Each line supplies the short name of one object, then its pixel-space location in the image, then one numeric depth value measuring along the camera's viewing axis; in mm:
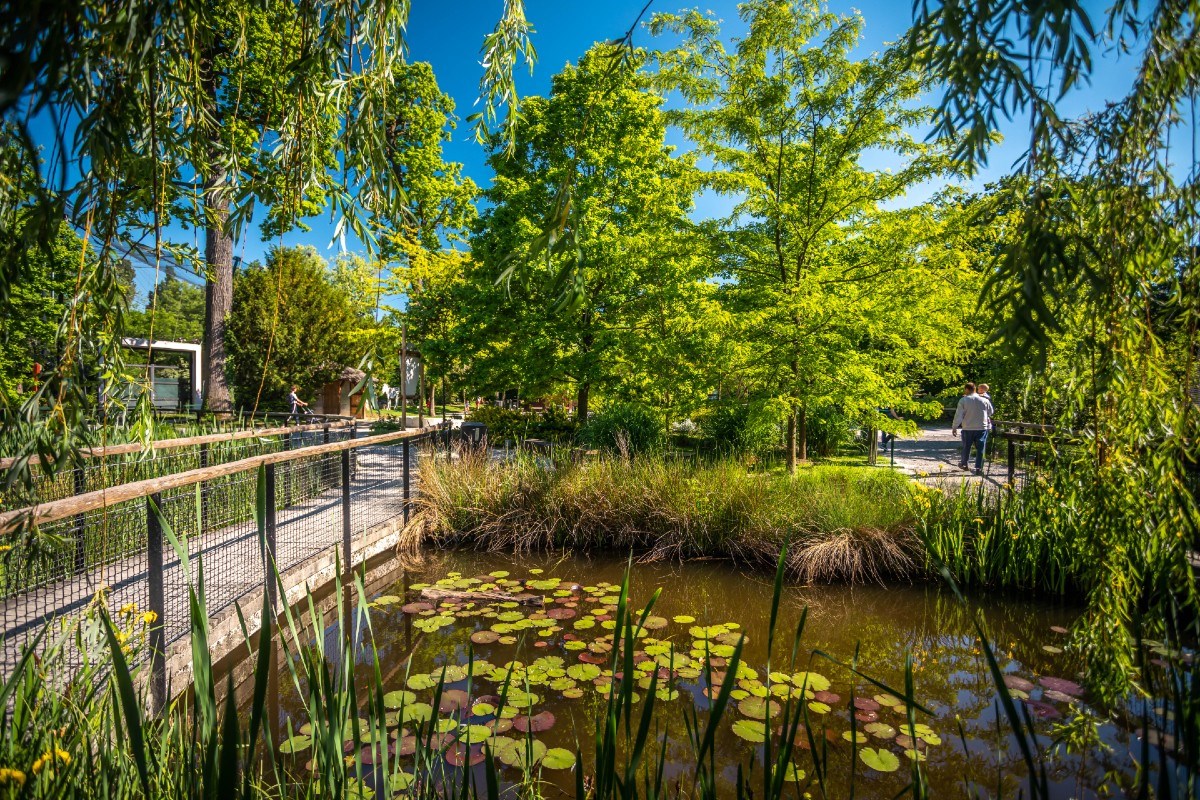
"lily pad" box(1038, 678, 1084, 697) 3744
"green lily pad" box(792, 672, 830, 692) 3684
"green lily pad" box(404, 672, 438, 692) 3650
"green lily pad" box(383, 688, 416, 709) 3336
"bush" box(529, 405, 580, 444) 12492
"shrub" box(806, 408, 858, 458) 12430
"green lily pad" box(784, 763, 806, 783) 2824
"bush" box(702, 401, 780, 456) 10281
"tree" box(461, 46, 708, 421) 11125
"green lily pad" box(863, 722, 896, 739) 3214
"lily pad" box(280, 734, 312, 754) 3009
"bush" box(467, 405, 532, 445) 12992
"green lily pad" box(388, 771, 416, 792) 2570
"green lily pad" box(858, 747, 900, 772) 2936
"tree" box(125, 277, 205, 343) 44419
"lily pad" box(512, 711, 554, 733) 3254
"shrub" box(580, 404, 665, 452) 9924
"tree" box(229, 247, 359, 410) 19406
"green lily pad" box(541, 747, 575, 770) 2996
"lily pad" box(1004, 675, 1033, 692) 3799
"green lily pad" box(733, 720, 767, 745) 3176
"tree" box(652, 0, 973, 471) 7691
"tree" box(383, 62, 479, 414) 14406
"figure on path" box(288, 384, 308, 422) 18172
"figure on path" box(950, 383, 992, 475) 10281
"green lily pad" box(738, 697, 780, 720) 3390
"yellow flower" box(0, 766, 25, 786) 1259
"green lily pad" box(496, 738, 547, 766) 2979
